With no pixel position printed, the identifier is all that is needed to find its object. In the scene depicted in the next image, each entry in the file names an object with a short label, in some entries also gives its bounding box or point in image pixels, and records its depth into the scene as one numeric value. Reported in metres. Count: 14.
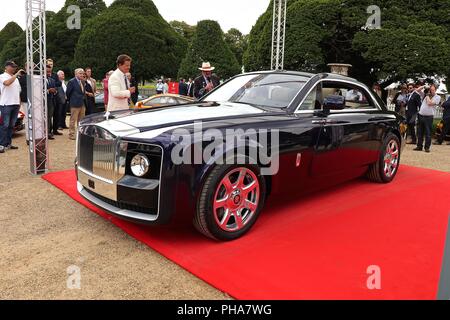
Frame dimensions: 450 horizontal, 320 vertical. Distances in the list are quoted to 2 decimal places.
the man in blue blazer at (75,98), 9.88
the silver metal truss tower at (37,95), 6.03
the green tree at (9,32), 57.09
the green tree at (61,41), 41.00
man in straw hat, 8.52
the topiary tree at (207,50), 29.70
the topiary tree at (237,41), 58.44
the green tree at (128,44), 34.69
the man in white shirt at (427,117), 10.11
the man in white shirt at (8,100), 7.77
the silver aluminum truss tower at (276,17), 16.26
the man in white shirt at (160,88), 24.48
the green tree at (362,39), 14.48
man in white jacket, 6.16
